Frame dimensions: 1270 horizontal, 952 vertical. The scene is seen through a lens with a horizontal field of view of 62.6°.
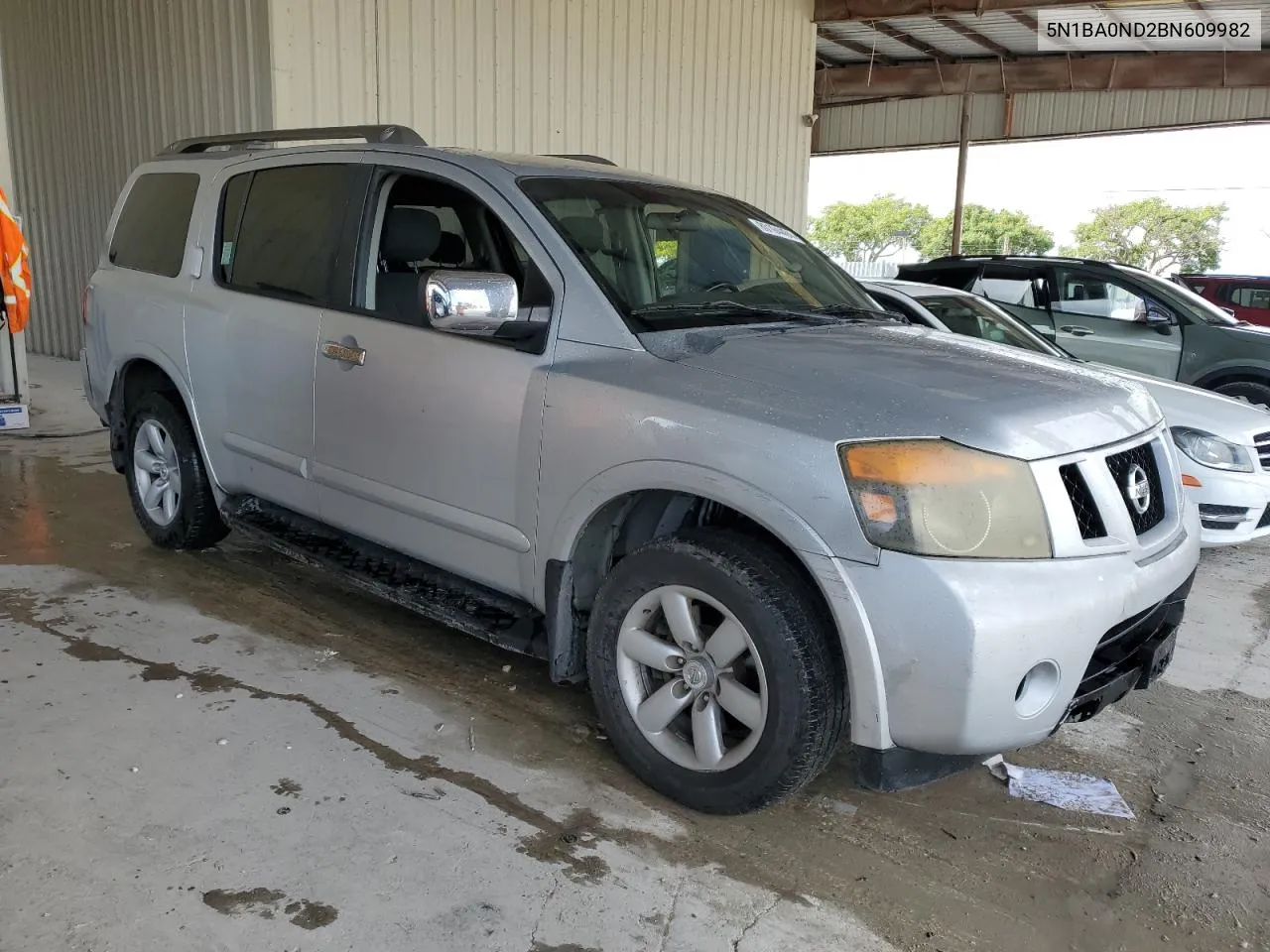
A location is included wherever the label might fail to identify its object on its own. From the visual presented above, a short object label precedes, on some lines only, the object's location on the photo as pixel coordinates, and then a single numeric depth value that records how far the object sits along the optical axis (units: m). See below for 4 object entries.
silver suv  2.37
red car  13.21
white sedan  5.17
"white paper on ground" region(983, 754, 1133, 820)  2.98
